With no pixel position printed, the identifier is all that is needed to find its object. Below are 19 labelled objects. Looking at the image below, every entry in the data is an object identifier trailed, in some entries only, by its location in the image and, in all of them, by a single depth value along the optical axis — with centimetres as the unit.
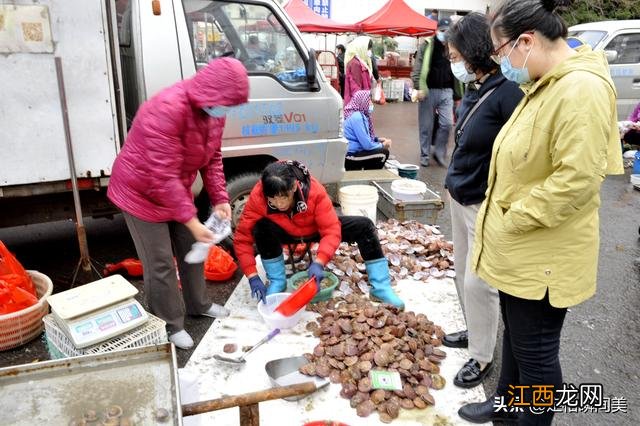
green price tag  264
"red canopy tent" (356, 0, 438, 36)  1417
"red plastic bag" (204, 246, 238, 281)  404
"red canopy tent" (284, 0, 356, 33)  1361
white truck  310
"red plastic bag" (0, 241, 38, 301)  320
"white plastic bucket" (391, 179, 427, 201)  504
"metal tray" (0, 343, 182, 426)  152
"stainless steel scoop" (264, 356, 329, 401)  271
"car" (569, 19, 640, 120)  930
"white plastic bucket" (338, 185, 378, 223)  473
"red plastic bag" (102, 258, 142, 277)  405
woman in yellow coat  161
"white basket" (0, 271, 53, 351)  301
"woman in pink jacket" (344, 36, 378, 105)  711
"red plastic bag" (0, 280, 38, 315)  308
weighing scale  249
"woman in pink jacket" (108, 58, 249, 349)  252
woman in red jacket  318
